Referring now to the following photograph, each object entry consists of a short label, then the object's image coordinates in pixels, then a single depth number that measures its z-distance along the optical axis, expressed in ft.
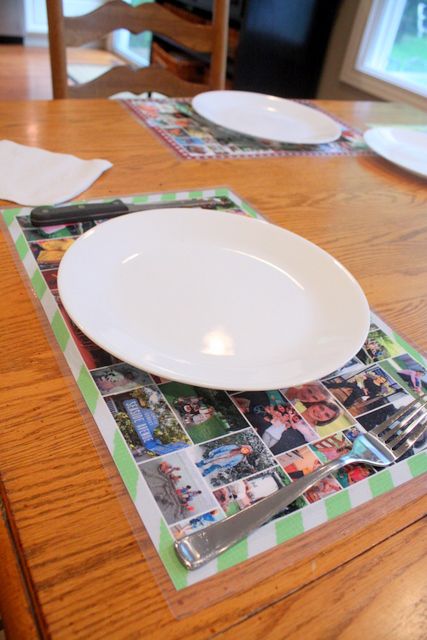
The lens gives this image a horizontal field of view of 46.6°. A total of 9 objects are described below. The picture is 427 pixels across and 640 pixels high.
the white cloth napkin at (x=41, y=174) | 2.21
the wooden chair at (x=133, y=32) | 3.51
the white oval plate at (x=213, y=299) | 1.39
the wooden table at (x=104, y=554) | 0.98
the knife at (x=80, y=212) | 2.01
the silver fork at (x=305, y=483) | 1.07
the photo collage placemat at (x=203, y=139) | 3.00
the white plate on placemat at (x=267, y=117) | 3.25
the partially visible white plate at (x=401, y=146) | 3.25
